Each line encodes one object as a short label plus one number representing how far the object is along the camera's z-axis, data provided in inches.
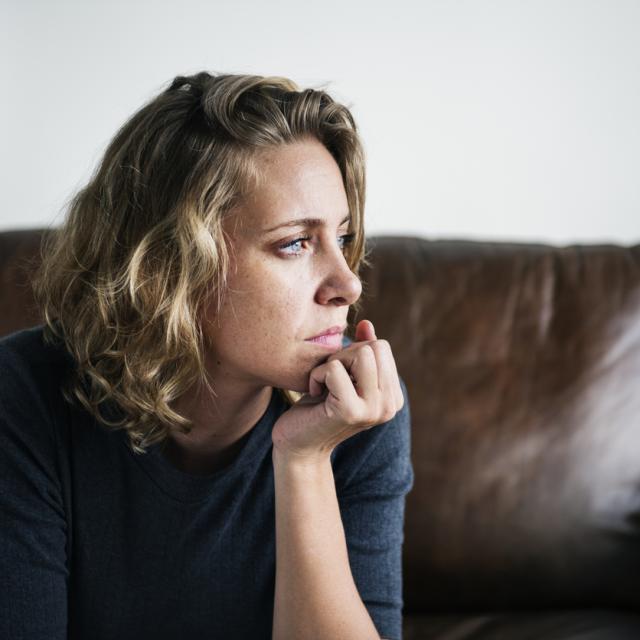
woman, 38.8
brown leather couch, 54.6
